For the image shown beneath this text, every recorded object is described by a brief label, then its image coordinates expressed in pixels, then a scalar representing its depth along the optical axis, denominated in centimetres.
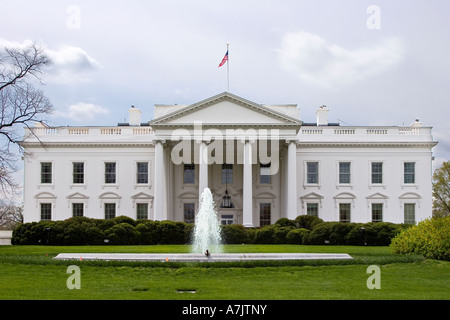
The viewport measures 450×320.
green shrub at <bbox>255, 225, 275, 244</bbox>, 3631
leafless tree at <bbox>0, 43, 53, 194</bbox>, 2930
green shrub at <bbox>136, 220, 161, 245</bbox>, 3559
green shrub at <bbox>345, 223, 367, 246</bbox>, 3375
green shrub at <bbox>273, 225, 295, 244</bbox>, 3594
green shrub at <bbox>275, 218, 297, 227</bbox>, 3828
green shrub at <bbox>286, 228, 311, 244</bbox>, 3556
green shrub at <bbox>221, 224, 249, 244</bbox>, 3559
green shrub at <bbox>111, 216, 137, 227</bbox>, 3719
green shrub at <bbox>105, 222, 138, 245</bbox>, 3438
